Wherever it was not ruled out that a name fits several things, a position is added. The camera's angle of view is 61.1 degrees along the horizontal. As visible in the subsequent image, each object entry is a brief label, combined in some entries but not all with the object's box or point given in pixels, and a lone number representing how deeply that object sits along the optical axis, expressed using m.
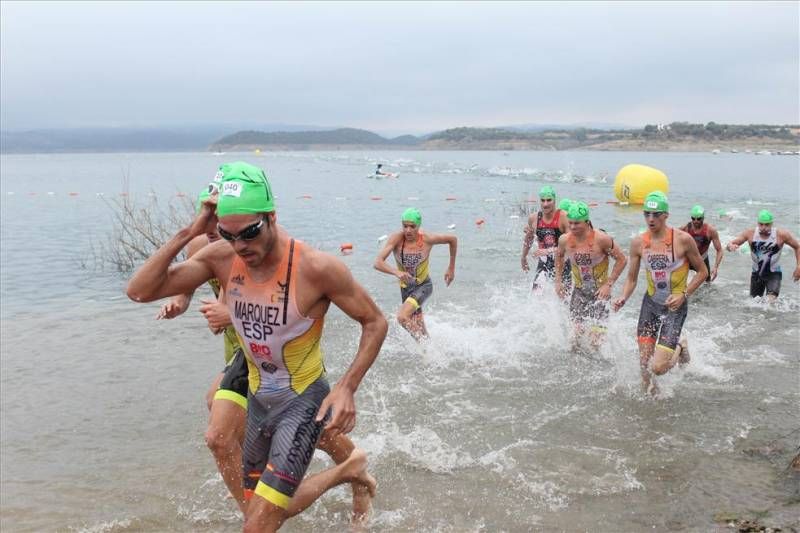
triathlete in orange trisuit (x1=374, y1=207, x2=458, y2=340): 9.17
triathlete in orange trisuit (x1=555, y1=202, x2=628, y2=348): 8.70
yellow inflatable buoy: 27.05
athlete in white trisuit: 11.66
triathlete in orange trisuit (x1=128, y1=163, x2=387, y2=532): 3.44
